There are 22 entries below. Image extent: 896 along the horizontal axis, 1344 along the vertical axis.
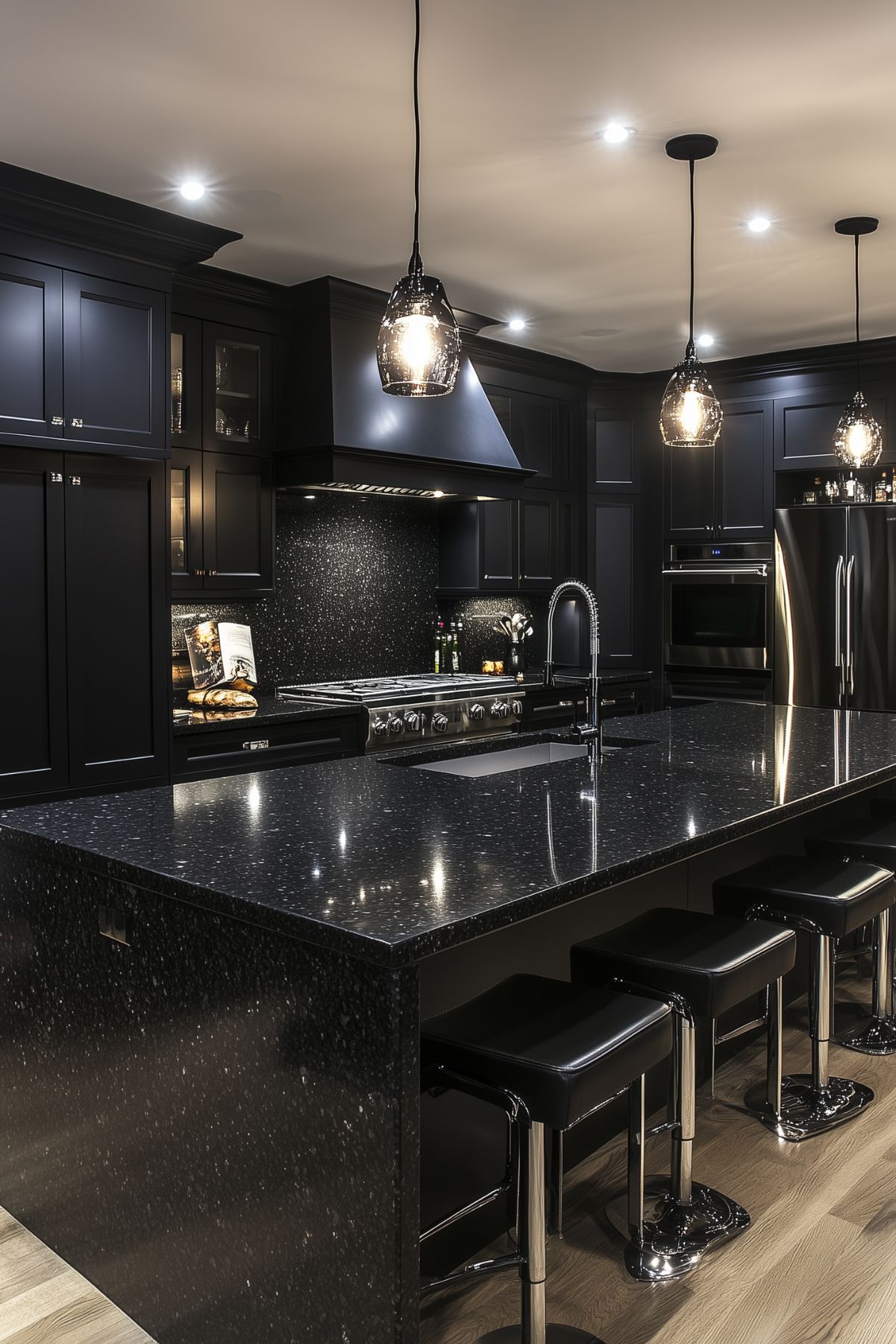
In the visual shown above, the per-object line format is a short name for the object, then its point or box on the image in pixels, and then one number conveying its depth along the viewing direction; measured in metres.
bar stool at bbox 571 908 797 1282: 2.03
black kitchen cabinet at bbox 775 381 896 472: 5.62
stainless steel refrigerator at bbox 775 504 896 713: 5.44
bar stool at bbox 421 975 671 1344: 1.60
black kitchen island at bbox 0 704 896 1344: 1.46
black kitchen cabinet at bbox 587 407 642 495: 6.32
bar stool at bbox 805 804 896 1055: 3.02
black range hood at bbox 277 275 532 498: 4.45
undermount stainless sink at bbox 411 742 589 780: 3.02
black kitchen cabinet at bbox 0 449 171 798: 3.44
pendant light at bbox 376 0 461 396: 2.32
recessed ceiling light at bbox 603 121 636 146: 3.03
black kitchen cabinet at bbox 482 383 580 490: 5.68
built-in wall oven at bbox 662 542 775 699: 5.89
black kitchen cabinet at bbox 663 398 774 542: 5.90
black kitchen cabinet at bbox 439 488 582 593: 5.56
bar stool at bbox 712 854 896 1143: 2.54
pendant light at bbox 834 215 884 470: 3.95
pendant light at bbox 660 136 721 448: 3.23
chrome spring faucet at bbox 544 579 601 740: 2.95
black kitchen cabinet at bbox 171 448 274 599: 4.28
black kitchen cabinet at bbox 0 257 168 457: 3.37
